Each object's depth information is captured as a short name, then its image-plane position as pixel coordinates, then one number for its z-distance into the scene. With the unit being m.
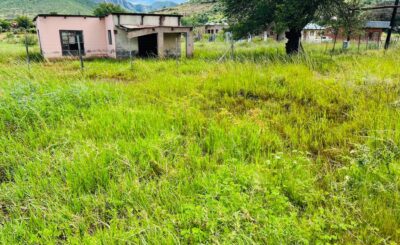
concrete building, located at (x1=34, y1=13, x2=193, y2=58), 17.97
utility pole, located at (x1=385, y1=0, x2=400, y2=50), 12.48
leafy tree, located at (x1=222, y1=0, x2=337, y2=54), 11.73
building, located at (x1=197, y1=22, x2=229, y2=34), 58.91
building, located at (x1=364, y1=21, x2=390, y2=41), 33.47
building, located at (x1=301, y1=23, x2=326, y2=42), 44.84
